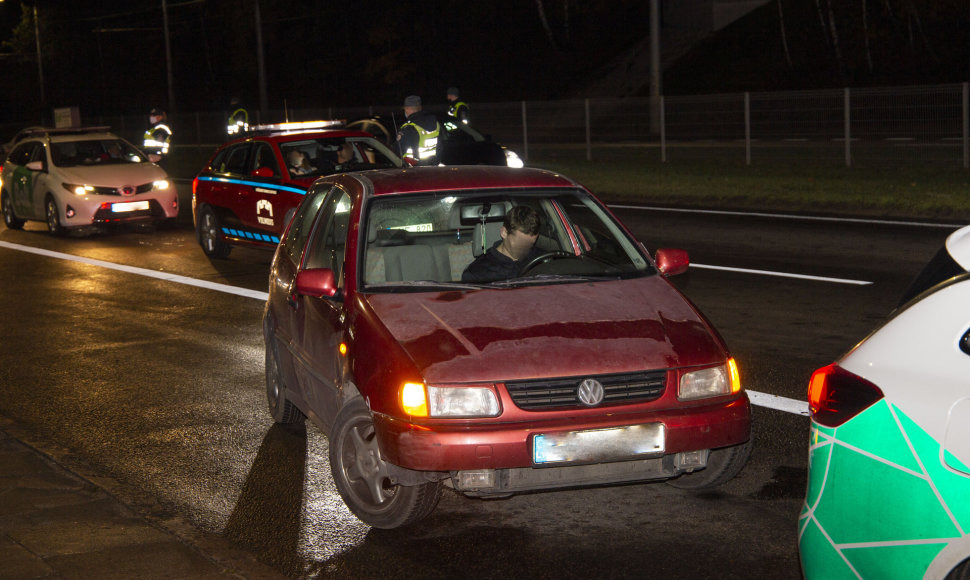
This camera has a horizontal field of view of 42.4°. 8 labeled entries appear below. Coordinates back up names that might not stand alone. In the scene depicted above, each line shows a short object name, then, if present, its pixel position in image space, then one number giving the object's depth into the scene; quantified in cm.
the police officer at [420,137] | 1653
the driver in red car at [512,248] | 633
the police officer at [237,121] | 2670
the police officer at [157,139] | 2595
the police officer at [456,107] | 2198
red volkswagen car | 499
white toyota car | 1781
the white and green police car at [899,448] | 312
